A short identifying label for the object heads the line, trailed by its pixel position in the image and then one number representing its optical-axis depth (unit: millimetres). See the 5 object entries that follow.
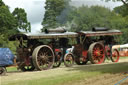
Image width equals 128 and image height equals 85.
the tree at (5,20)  46200
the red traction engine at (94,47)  20625
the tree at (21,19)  56188
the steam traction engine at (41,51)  17031
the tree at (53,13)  68000
